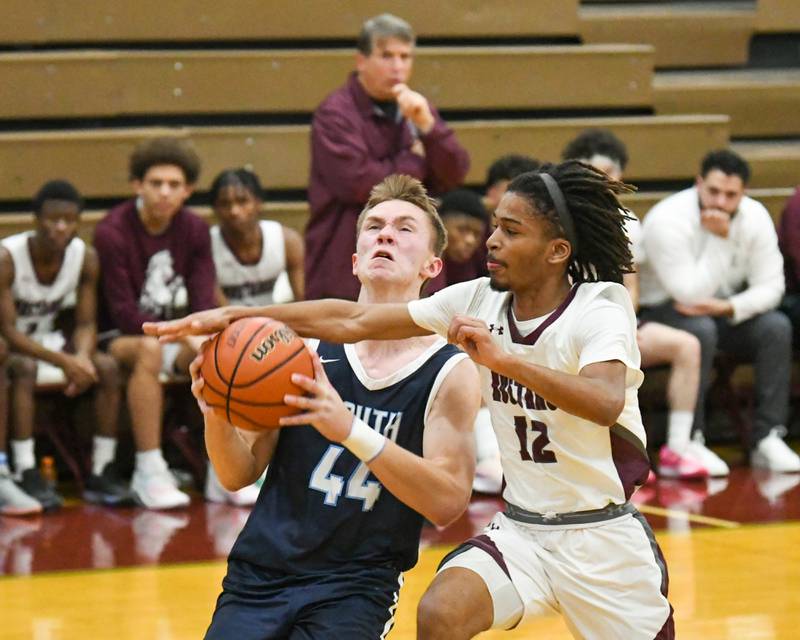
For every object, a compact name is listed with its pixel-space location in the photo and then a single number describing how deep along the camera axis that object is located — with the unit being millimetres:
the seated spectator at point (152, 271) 13283
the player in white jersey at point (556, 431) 6538
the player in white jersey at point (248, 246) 14250
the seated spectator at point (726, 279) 14765
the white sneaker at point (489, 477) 13382
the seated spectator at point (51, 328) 13191
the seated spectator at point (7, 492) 12668
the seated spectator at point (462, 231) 13774
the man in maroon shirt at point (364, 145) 12814
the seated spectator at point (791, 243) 15709
